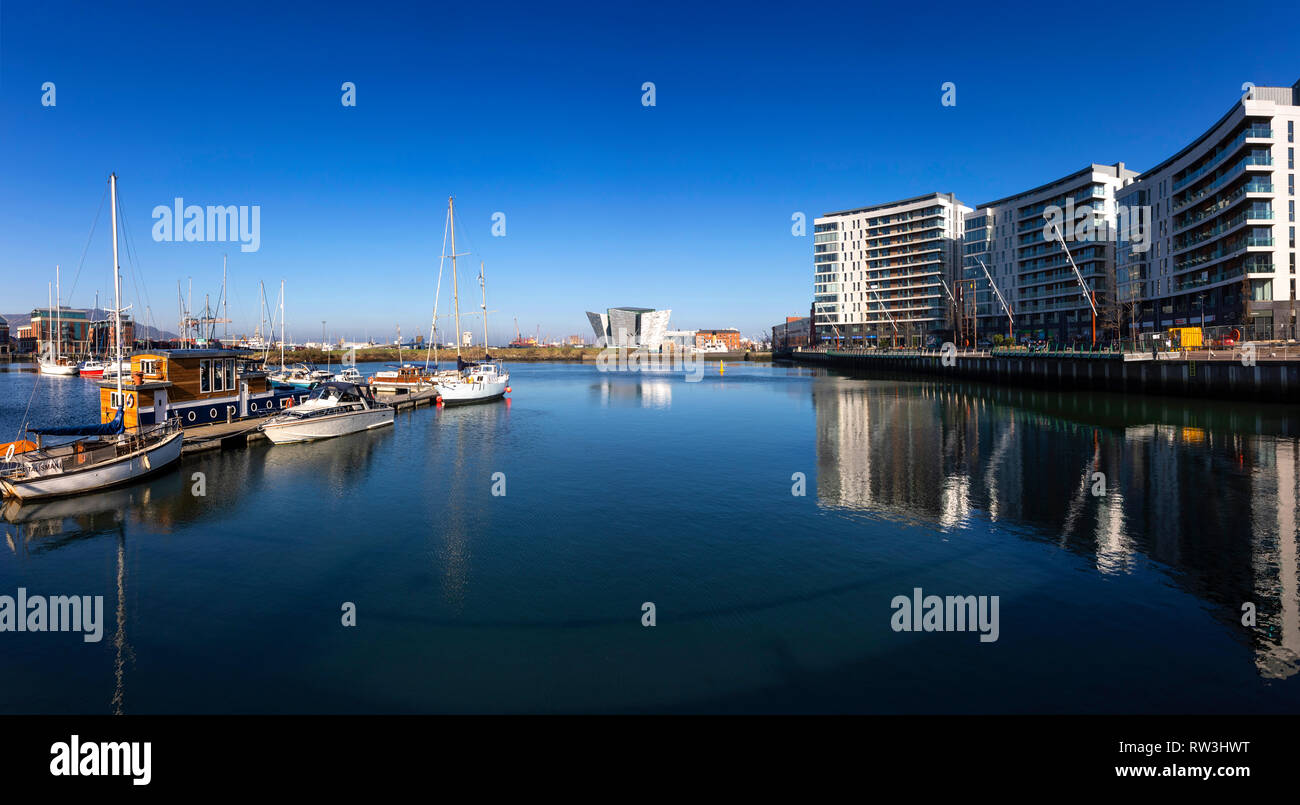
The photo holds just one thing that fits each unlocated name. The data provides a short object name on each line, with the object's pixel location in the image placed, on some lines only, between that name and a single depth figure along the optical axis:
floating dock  33.28
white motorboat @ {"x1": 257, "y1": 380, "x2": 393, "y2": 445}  38.25
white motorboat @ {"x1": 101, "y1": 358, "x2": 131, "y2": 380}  27.14
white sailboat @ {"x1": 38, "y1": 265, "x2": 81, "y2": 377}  115.38
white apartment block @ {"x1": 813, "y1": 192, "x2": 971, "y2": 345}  163.50
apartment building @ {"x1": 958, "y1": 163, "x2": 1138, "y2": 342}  119.31
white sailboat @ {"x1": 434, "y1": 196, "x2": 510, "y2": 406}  65.75
